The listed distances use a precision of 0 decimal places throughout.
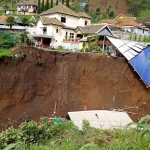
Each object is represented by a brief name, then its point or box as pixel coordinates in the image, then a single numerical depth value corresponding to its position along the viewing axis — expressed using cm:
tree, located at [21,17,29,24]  4149
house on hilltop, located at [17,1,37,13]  5267
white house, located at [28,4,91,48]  2652
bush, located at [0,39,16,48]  1742
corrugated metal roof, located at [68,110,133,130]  1175
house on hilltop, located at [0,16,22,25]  3635
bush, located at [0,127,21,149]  643
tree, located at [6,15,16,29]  2636
